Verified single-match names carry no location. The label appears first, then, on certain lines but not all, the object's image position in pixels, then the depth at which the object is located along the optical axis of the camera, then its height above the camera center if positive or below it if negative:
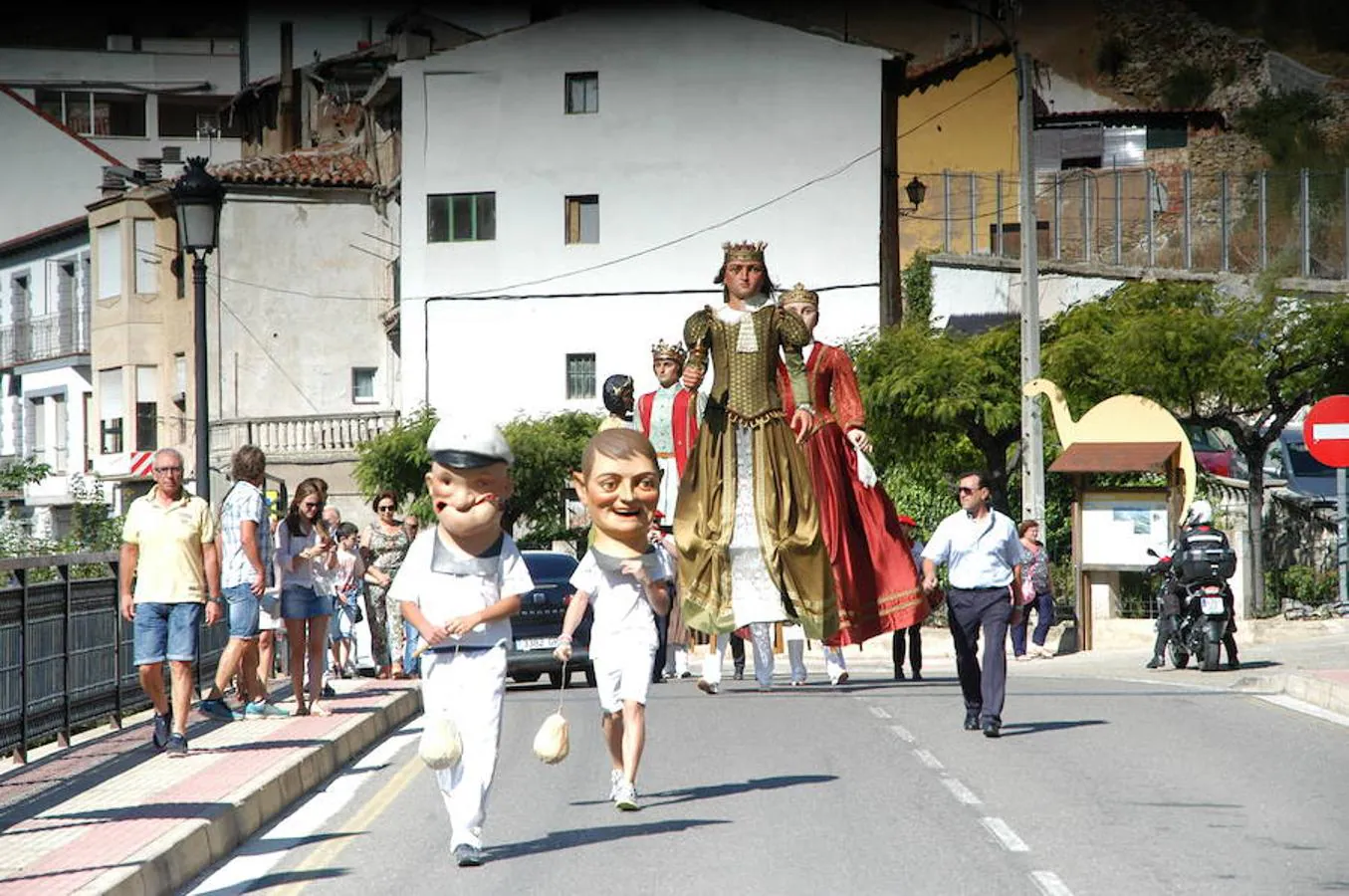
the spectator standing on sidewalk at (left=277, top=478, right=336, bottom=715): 16.11 -0.73
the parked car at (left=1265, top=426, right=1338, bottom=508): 37.09 +0.19
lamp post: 19.92 +2.50
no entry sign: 25.12 +0.57
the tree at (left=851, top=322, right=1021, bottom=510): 36.41 +1.36
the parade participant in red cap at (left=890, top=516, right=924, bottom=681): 21.44 -1.67
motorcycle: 21.42 -1.36
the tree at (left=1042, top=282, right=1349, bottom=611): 30.14 +1.69
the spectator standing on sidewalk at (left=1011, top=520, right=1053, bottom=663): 27.50 -1.35
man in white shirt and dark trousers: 14.22 -0.65
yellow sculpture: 28.19 +0.77
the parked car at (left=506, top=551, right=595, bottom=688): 21.41 -1.44
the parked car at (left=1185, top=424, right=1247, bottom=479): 38.38 +0.40
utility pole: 28.77 +1.85
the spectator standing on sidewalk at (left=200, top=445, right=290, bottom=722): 14.69 -0.44
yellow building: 54.69 +9.14
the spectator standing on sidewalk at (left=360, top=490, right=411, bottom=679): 20.44 -0.80
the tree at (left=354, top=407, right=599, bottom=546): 48.22 +0.49
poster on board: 28.03 -0.62
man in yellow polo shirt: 13.51 -0.56
